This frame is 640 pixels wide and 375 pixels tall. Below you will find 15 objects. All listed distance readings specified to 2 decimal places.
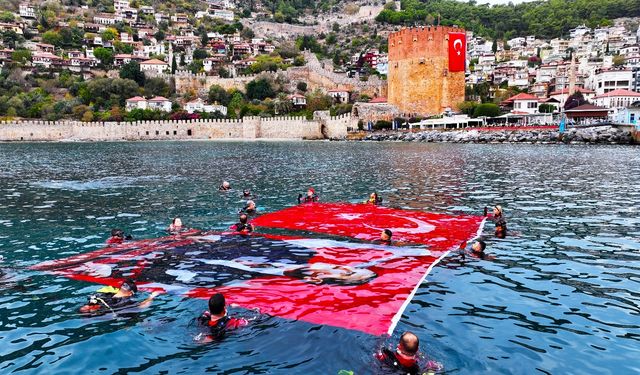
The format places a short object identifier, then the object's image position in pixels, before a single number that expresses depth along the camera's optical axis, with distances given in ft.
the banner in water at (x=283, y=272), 27.37
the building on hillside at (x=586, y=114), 212.23
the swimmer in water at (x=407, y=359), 20.84
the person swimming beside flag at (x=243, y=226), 46.65
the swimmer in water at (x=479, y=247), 38.75
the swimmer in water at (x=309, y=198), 64.59
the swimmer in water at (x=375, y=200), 61.46
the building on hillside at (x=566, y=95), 256.32
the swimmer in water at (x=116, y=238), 43.04
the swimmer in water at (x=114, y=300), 27.87
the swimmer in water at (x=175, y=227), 47.46
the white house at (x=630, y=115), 186.91
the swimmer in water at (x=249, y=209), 57.62
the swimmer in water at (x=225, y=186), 76.84
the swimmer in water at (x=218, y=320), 24.81
